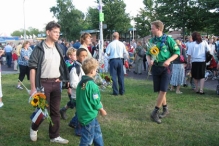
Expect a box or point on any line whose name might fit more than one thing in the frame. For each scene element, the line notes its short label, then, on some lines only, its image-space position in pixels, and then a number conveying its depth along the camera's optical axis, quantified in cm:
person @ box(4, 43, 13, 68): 2108
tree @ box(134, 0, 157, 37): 4181
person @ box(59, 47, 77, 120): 514
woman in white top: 795
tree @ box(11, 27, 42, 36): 12848
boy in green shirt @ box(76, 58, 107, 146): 321
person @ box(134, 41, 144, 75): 1416
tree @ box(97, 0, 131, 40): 3781
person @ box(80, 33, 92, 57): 536
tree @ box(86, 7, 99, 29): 3912
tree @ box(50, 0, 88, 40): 5375
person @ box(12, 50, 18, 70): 1858
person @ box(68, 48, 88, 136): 460
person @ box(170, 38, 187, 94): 836
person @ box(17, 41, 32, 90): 930
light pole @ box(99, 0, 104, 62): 1432
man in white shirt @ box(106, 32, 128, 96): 816
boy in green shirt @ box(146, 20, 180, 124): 519
